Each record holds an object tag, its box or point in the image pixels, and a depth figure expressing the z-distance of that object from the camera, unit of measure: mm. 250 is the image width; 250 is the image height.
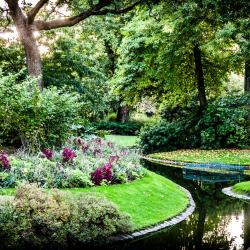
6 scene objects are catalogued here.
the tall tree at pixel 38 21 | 18469
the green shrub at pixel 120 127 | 43875
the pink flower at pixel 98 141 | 16719
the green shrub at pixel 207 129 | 26953
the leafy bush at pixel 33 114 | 14398
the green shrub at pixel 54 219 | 8992
